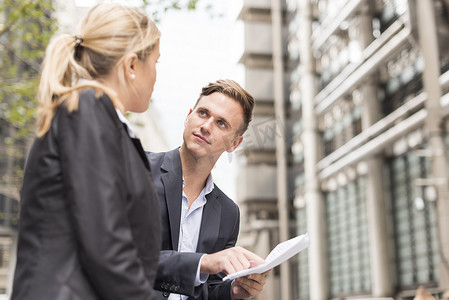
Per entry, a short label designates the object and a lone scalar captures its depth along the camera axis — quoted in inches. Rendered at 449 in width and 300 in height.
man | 99.2
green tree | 429.4
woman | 60.5
